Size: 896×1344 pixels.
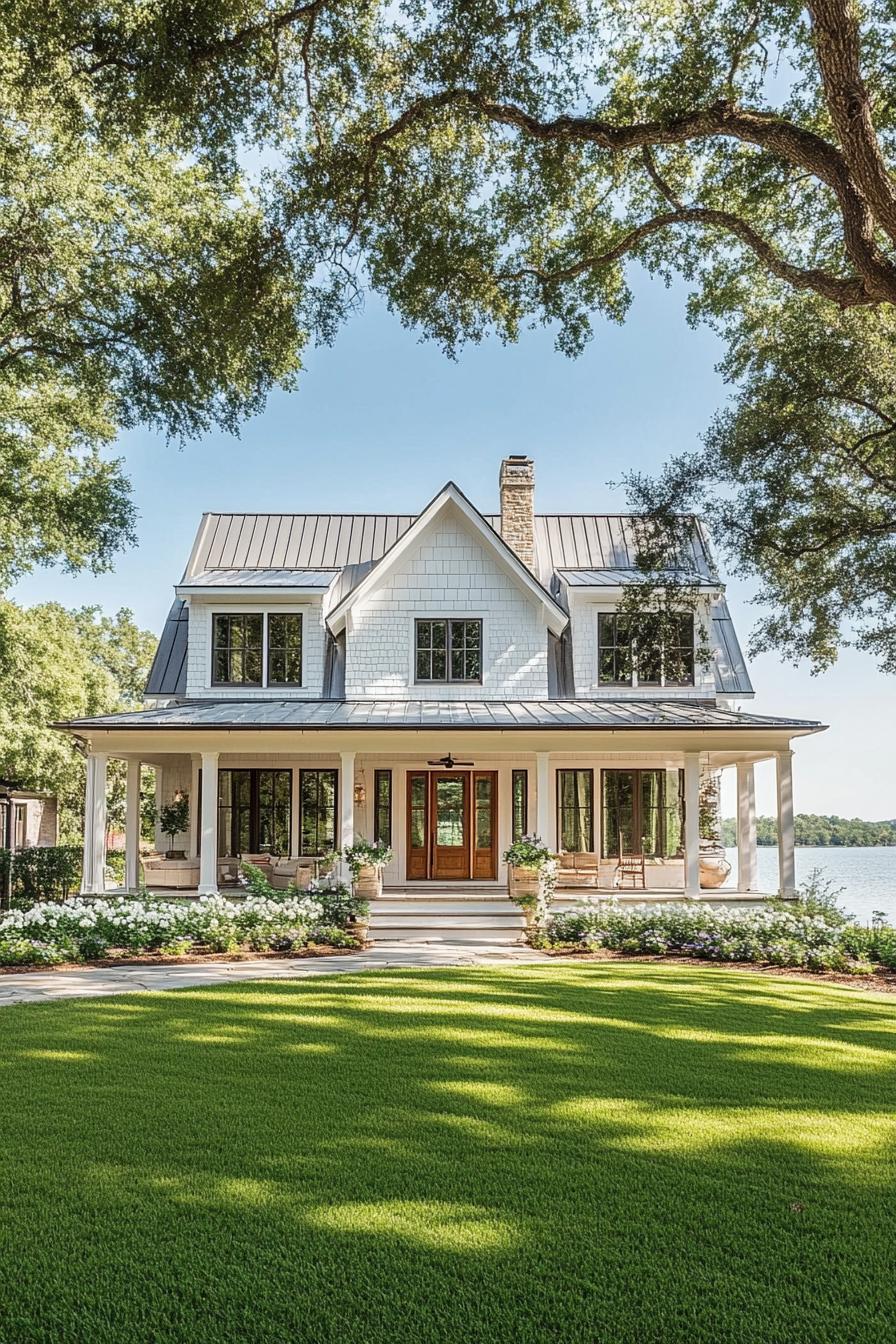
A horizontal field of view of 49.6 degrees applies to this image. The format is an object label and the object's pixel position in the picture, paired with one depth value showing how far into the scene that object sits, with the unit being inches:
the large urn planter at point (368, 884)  629.0
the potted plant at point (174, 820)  768.3
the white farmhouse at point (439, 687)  740.0
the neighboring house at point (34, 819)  1176.0
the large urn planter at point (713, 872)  721.6
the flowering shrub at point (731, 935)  476.1
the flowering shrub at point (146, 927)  460.4
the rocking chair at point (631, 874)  740.6
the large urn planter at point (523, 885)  600.7
